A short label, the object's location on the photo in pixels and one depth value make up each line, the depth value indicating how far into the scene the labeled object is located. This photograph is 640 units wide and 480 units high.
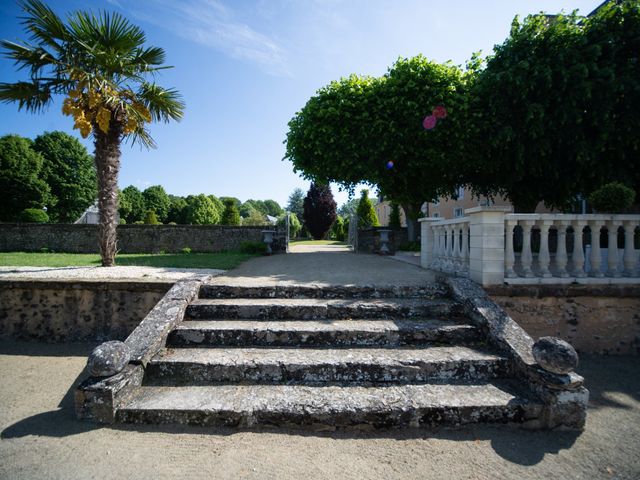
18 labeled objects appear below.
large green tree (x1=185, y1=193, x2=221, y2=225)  36.12
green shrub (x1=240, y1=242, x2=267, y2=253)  11.64
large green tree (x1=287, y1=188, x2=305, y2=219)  55.91
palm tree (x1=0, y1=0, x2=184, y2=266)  6.19
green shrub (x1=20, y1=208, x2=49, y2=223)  16.36
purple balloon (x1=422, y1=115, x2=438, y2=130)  10.30
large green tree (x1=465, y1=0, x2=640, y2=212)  8.44
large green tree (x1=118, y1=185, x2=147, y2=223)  35.41
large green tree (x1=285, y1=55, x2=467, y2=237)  10.25
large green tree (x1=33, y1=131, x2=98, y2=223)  24.45
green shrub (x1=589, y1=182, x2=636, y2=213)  4.37
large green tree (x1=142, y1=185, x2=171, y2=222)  40.38
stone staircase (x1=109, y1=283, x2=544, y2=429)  2.46
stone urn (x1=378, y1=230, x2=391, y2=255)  11.48
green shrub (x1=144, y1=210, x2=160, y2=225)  26.83
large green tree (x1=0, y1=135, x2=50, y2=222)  20.52
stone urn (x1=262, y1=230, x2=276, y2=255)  11.12
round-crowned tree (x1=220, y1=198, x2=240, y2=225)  22.34
